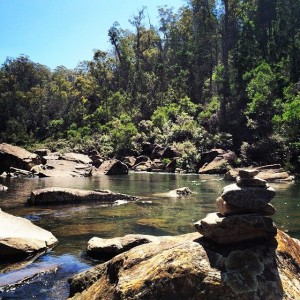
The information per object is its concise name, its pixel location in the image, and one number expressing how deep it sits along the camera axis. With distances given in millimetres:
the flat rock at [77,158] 36506
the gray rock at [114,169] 33009
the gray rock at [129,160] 40808
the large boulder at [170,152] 39043
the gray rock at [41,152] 37582
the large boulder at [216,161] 33987
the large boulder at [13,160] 31910
